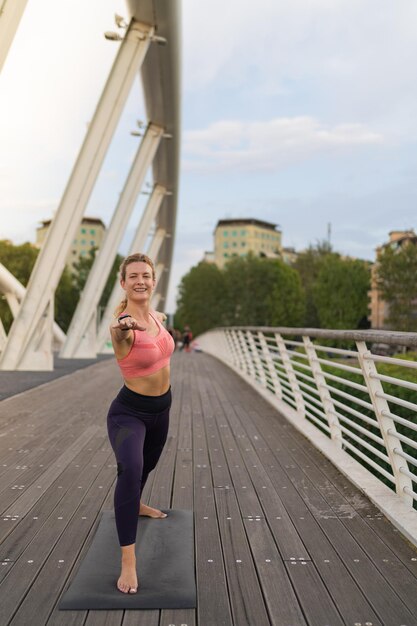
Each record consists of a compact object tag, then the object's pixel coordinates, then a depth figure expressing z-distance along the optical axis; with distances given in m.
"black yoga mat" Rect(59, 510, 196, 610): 2.88
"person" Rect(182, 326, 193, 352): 37.59
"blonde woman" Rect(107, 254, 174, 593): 3.06
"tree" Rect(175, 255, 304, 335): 70.00
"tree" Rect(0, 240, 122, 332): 53.50
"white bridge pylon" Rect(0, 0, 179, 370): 14.91
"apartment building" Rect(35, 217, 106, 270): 129.25
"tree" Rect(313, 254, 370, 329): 71.19
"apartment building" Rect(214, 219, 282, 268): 137.50
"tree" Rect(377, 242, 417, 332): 59.12
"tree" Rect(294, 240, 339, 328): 84.05
